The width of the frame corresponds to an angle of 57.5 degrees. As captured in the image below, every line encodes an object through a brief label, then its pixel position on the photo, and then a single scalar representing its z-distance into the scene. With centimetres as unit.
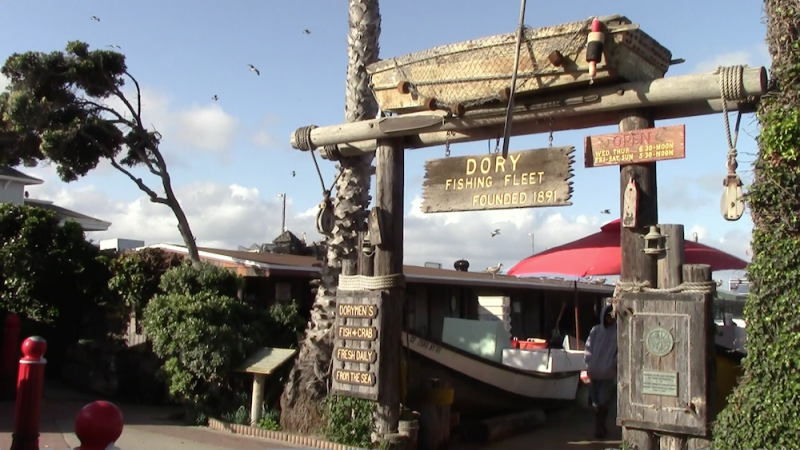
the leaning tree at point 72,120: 1354
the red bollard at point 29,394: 545
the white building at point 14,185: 2194
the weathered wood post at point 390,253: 715
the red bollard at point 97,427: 265
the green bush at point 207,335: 994
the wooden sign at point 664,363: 499
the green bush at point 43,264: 1365
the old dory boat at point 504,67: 564
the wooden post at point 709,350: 498
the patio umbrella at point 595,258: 702
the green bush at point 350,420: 779
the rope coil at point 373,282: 716
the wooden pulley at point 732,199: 497
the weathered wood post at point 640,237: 535
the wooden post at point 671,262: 521
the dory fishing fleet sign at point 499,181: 596
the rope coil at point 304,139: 784
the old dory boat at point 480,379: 930
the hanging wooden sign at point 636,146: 531
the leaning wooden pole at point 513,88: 597
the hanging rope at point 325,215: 792
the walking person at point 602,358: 884
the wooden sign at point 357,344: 709
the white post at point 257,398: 948
